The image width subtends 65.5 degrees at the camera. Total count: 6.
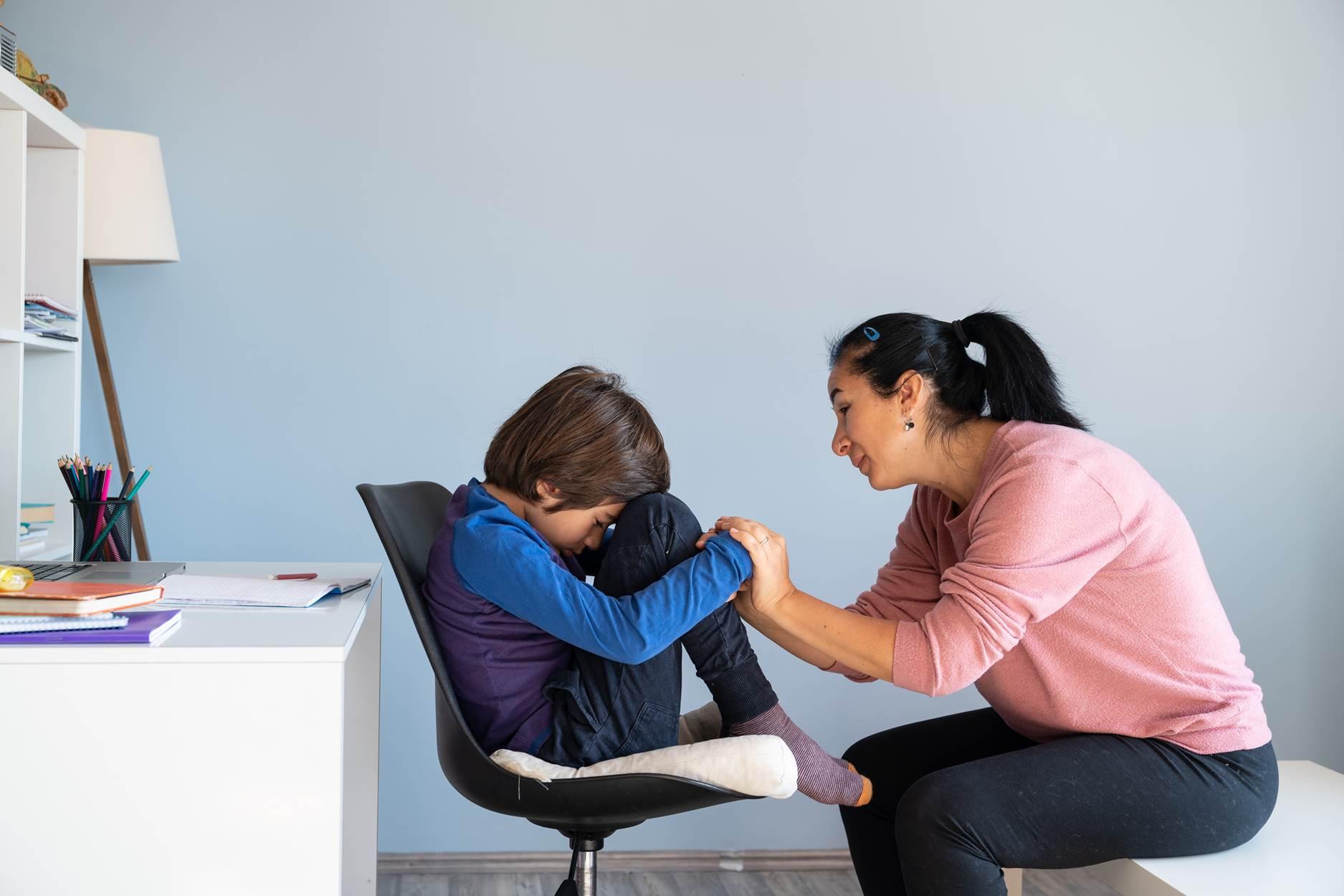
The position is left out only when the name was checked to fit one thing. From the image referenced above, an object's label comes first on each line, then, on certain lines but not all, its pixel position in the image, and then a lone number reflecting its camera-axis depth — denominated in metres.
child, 1.32
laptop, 1.42
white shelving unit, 1.91
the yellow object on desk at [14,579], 1.13
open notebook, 1.33
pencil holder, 1.67
